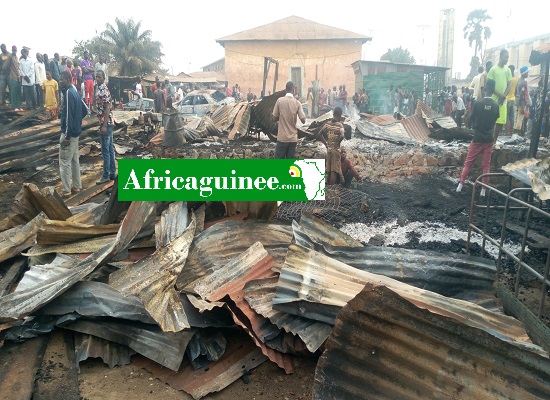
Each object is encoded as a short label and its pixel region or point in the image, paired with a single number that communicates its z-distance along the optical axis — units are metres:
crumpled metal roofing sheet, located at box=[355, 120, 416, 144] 11.79
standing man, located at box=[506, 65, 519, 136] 12.18
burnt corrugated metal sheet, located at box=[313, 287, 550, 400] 2.23
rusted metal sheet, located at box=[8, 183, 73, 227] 4.84
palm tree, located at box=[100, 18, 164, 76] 31.97
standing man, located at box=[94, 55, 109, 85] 16.14
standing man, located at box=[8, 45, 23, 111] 12.81
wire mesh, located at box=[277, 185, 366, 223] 6.30
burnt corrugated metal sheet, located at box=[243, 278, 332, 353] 2.92
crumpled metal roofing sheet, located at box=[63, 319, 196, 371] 3.00
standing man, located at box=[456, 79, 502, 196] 6.86
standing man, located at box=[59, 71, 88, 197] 6.84
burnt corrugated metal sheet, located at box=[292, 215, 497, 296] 3.49
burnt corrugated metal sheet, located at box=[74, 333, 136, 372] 3.11
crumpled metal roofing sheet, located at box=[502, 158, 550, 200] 3.45
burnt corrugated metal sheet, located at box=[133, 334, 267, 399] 2.91
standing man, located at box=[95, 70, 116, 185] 7.68
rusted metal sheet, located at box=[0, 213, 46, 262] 4.46
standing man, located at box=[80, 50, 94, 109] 14.22
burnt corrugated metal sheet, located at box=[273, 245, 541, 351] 2.88
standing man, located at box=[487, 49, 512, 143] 8.84
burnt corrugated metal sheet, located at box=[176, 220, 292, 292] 3.84
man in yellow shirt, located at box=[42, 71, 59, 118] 12.84
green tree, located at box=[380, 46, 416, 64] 50.62
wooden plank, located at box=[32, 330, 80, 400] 2.83
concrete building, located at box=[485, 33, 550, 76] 38.36
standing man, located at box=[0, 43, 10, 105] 12.66
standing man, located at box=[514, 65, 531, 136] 12.70
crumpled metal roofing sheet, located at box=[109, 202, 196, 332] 3.06
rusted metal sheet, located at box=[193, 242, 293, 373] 3.04
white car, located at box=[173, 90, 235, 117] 18.25
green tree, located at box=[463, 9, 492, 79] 50.56
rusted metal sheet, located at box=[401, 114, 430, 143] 12.56
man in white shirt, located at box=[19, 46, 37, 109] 12.70
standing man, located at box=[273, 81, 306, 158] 7.30
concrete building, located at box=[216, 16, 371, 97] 30.27
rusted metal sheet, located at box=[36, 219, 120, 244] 4.21
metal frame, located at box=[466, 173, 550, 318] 3.10
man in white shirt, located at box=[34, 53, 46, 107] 13.44
